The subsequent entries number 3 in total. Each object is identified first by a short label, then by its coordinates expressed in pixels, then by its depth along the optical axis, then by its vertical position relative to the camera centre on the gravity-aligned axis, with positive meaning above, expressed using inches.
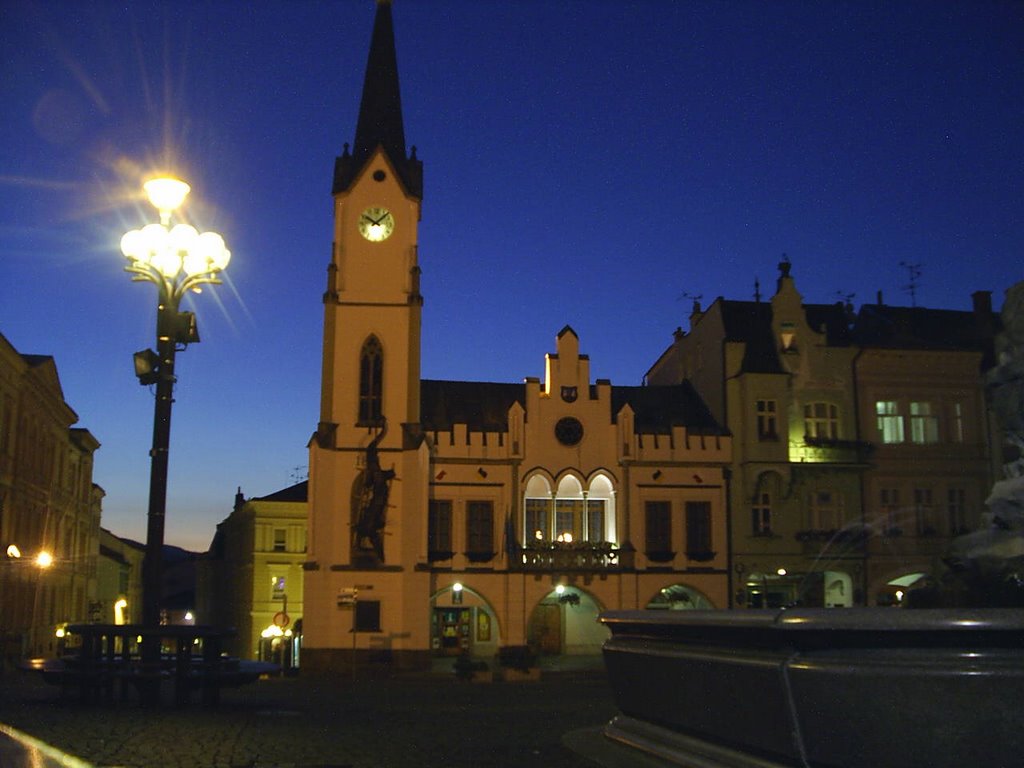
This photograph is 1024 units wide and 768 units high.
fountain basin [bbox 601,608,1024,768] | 229.8 -15.6
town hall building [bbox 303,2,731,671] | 1483.8 +166.3
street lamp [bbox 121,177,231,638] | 561.9 +178.6
